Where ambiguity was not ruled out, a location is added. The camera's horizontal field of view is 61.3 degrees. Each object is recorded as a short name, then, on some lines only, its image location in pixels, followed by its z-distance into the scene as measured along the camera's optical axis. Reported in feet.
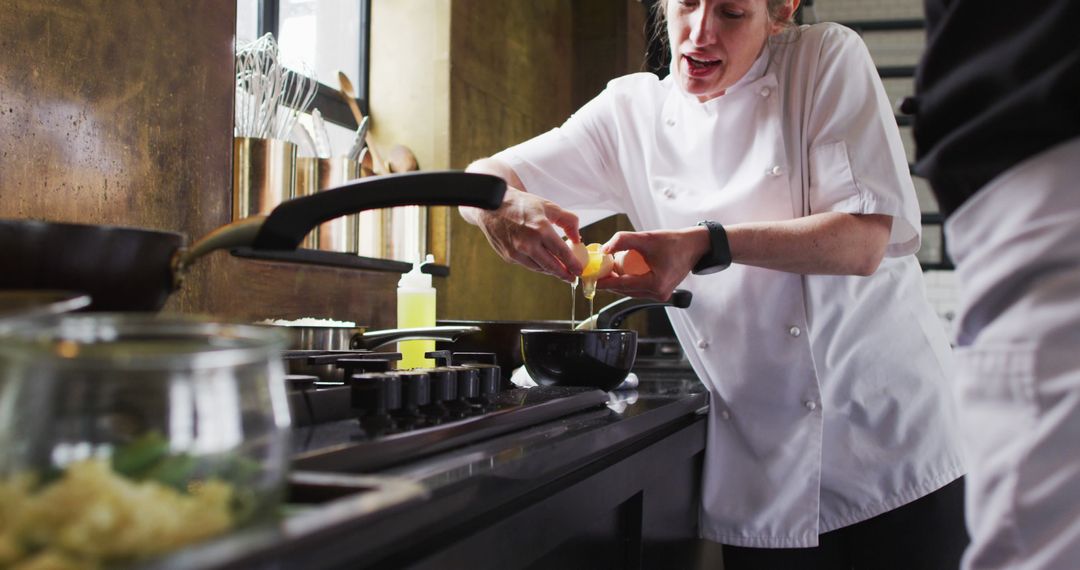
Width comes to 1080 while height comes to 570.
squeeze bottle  6.25
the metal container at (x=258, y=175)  6.88
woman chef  4.93
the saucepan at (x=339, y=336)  4.61
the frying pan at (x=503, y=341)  6.18
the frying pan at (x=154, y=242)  2.23
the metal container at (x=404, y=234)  9.64
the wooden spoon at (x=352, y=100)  10.11
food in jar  1.21
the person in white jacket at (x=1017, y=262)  2.24
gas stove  2.48
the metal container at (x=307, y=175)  7.45
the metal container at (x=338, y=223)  7.81
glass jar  1.24
